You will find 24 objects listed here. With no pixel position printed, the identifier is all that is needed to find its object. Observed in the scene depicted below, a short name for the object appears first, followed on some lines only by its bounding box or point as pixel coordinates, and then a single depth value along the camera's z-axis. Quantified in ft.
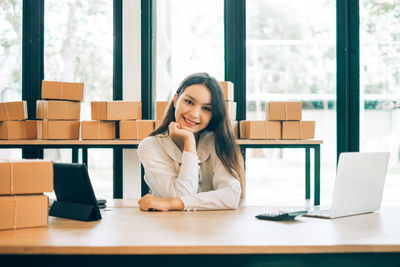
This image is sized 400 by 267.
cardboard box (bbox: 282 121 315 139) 10.11
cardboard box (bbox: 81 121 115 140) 10.22
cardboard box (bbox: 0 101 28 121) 10.19
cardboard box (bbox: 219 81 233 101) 10.05
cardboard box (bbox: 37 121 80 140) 10.21
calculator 4.42
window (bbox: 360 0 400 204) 11.69
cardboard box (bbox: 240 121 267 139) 10.02
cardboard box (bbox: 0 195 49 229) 3.94
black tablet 4.41
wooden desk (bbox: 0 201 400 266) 3.28
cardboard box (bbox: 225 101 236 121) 10.09
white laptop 4.38
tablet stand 4.43
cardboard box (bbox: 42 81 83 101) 10.26
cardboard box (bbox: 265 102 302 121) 10.11
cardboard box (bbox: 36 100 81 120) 10.25
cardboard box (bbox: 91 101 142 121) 10.18
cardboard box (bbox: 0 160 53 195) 4.03
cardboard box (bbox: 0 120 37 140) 10.12
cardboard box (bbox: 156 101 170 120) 10.24
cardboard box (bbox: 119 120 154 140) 10.19
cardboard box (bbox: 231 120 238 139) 10.16
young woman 5.71
